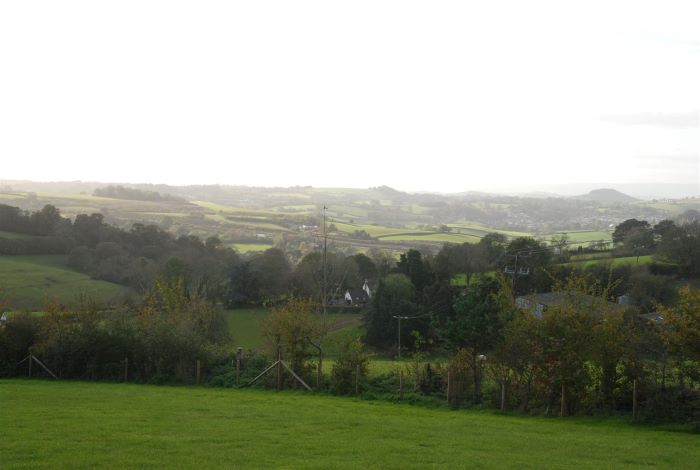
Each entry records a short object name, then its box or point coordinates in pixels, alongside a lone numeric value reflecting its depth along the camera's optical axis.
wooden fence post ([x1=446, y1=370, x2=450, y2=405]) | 19.95
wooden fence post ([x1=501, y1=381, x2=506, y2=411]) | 19.06
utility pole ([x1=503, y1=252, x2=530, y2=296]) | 48.37
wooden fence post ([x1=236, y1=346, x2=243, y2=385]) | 23.47
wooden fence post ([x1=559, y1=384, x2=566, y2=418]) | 18.27
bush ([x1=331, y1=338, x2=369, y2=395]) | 22.17
